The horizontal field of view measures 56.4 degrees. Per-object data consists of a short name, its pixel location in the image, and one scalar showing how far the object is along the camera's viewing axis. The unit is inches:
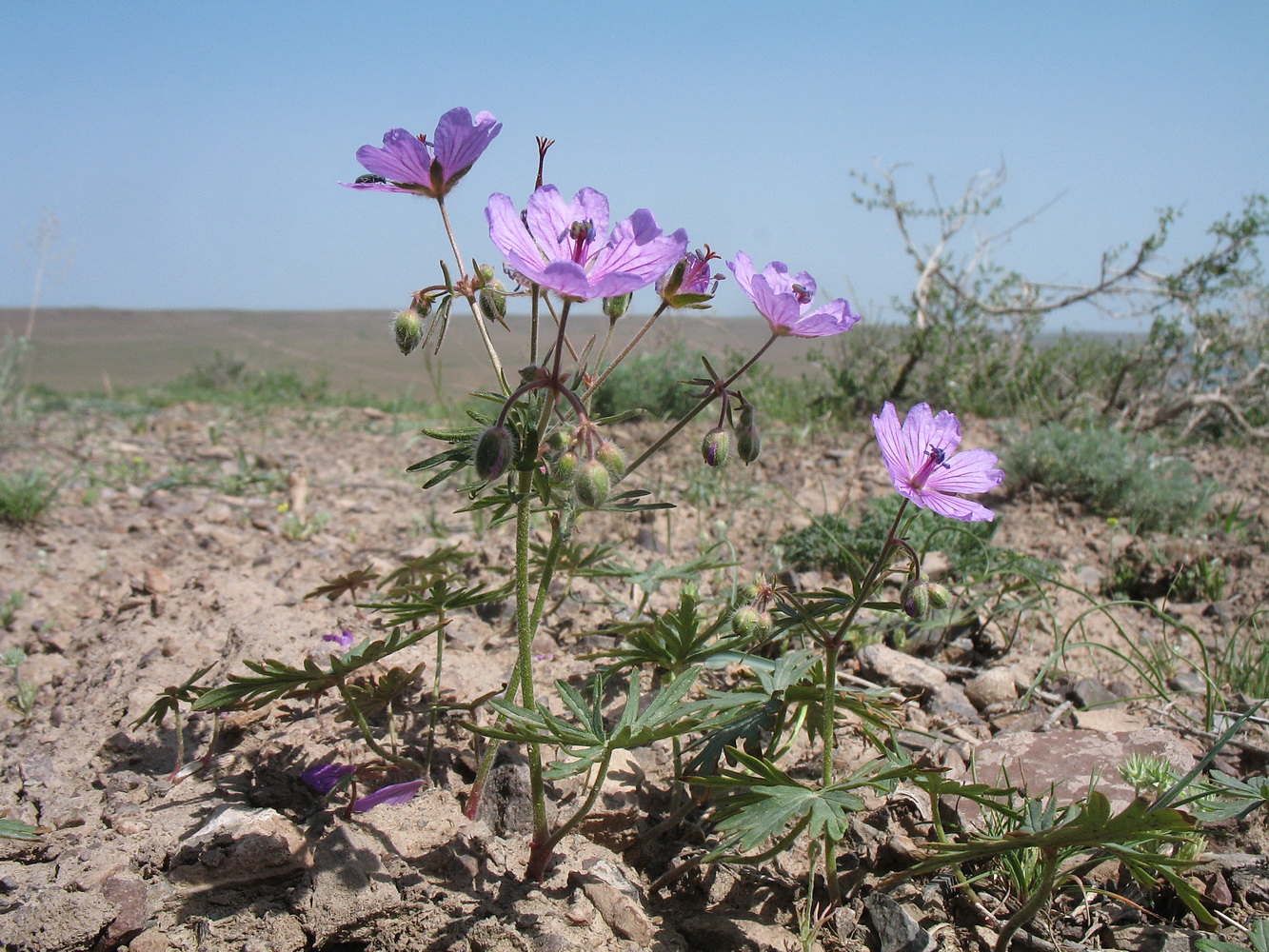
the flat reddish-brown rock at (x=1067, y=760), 9.4
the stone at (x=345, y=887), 8.3
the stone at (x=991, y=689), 11.5
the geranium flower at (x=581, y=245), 7.2
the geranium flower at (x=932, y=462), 8.0
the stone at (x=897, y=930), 8.4
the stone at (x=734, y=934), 8.4
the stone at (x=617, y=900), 8.4
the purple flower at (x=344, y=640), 11.2
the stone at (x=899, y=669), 11.4
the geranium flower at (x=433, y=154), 7.9
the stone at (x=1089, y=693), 11.4
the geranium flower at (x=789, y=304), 8.1
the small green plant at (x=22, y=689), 11.3
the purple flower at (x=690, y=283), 8.2
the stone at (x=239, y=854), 8.6
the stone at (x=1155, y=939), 8.1
